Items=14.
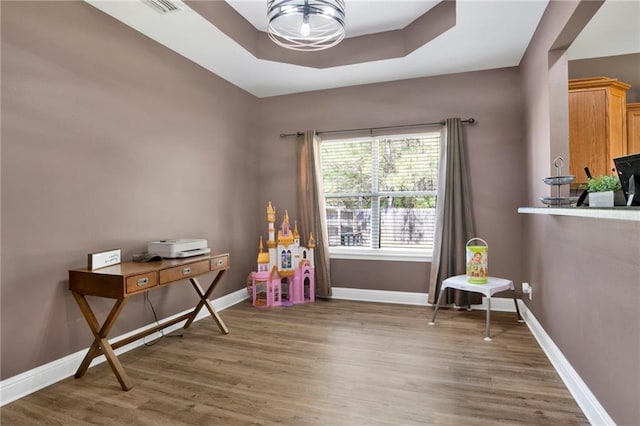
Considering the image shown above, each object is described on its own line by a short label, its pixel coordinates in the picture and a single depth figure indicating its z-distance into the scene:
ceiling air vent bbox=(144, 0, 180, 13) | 2.49
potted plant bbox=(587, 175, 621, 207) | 1.63
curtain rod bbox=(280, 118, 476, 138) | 3.80
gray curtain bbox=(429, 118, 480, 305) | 3.75
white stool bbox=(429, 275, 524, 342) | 2.96
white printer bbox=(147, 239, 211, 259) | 2.76
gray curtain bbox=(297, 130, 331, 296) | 4.26
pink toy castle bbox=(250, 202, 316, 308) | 4.01
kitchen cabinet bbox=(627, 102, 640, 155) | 3.23
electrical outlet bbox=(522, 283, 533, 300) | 3.18
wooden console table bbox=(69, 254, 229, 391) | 2.17
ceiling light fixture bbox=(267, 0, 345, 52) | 2.16
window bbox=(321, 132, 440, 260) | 4.06
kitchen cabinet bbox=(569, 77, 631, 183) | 3.03
